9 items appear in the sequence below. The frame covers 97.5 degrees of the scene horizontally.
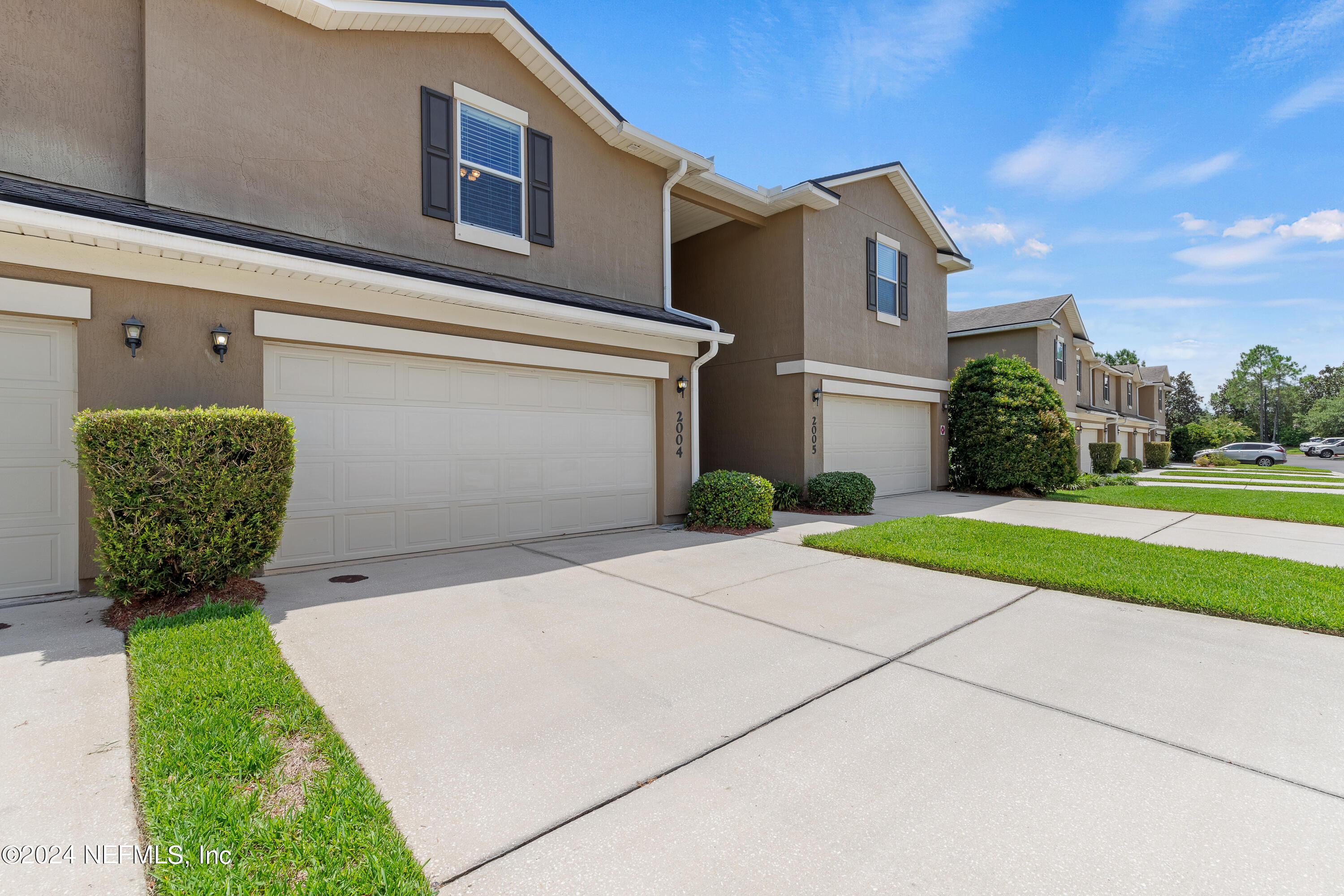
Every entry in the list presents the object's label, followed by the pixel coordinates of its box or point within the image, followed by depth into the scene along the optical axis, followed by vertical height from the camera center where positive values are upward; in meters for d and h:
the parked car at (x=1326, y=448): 43.62 -0.40
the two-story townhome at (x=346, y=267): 5.00 +1.75
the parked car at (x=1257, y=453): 32.03 -0.53
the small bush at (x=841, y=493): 10.72 -0.85
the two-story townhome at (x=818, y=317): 11.50 +2.78
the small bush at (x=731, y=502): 8.94 -0.83
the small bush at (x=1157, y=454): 28.11 -0.49
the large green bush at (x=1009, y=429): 13.63 +0.38
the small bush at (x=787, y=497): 11.19 -0.95
